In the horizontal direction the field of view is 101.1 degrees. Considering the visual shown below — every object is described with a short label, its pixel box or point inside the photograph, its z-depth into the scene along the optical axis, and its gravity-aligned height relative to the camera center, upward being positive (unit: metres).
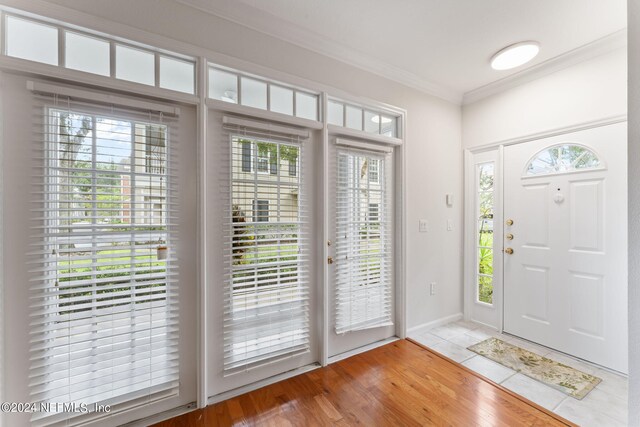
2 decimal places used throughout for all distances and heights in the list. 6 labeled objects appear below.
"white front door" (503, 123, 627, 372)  2.06 -0.27
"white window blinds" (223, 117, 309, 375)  1.84 -0.28
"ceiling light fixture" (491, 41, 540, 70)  2.14 +1.34
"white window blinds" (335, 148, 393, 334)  2.30 -0.26
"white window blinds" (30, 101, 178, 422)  1.37 -0.27
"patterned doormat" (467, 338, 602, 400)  1.90 -1.25
